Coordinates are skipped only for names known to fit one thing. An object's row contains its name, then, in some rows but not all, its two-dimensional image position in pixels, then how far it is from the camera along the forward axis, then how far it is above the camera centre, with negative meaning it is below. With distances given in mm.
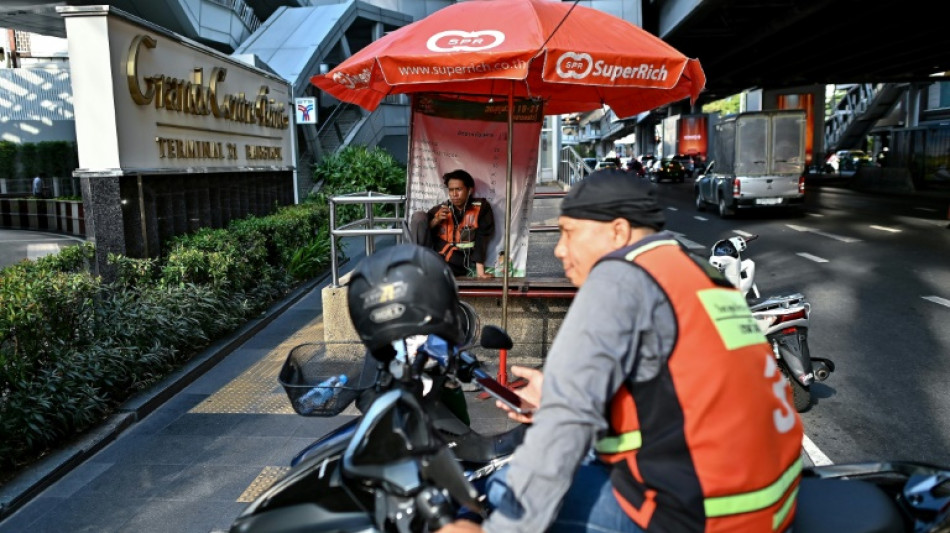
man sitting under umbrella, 6883 -484
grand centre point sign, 7277 +935
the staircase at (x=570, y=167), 17986 +138
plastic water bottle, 2355 -685
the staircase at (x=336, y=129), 26234 +1737
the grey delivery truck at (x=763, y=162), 20861 +158
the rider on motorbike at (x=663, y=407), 1650 -536
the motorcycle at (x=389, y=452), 1693 -685
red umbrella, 5211 +868
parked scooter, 5543 -1239
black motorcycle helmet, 1890 -310
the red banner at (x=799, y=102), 45219 +3887
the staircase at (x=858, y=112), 47047 +3669
